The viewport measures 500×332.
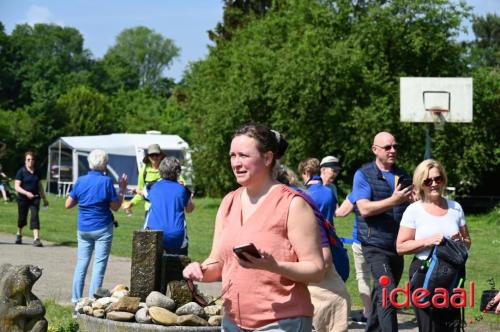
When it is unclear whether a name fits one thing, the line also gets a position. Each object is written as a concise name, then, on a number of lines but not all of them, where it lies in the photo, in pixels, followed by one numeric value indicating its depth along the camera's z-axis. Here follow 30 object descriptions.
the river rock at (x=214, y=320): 10.99
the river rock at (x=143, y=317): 10.91
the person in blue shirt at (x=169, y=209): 12.59
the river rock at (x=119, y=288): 12.33
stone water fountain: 10.85
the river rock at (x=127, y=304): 11.19
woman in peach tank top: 5.74
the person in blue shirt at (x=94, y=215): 13.87
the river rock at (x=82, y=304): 11.79
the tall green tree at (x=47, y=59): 131.81
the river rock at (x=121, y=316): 11.07
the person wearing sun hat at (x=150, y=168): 14.86
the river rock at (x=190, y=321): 10.79
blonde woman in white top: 9.01
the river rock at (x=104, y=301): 11.62
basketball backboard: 29.92
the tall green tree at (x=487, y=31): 118.45
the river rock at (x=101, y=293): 12.14
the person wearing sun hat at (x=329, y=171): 13.09
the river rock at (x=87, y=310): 11.60
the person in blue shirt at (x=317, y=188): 12.31
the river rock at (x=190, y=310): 11.05
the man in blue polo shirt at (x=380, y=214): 10.92
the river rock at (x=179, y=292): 11.38
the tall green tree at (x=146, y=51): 182.69
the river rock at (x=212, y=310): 11.22
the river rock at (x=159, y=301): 11.10
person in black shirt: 23.71
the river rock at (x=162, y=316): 10.78
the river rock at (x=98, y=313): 11.45
